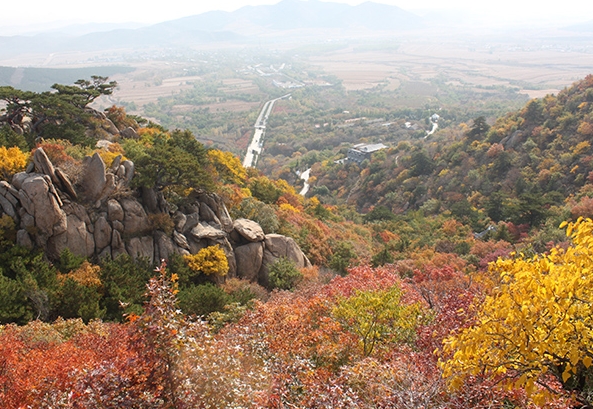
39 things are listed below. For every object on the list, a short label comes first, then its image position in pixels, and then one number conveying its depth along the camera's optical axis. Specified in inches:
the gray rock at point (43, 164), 641.0
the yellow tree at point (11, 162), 656.4
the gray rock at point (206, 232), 783.7
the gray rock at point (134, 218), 723.4
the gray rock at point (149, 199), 761.6
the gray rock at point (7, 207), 628.7
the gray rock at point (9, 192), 631.8
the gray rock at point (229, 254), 800.3
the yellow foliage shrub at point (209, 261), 736.3
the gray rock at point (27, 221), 628.7
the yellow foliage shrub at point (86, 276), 613.0
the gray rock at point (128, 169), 741.3
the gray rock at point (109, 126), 1071.6
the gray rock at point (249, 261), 824.9
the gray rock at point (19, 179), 635.5
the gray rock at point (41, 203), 623.8
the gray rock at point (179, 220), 781.3
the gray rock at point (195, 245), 776.3
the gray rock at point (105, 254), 680.4
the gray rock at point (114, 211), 701.9
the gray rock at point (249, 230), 844.0
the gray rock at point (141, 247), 713.6
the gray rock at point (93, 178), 687.1
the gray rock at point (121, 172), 733.9
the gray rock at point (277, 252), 838.5
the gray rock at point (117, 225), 705.6
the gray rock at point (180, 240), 759.3
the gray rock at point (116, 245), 700.7
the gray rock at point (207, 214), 829.8
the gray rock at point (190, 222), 791.1
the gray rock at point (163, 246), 736.9
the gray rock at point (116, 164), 723.4
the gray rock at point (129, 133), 1099.3
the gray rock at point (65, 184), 663.8
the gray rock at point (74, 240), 650.2
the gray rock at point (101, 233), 687.1
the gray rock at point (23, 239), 626.2
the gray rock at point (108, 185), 697.0
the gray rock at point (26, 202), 627.1
